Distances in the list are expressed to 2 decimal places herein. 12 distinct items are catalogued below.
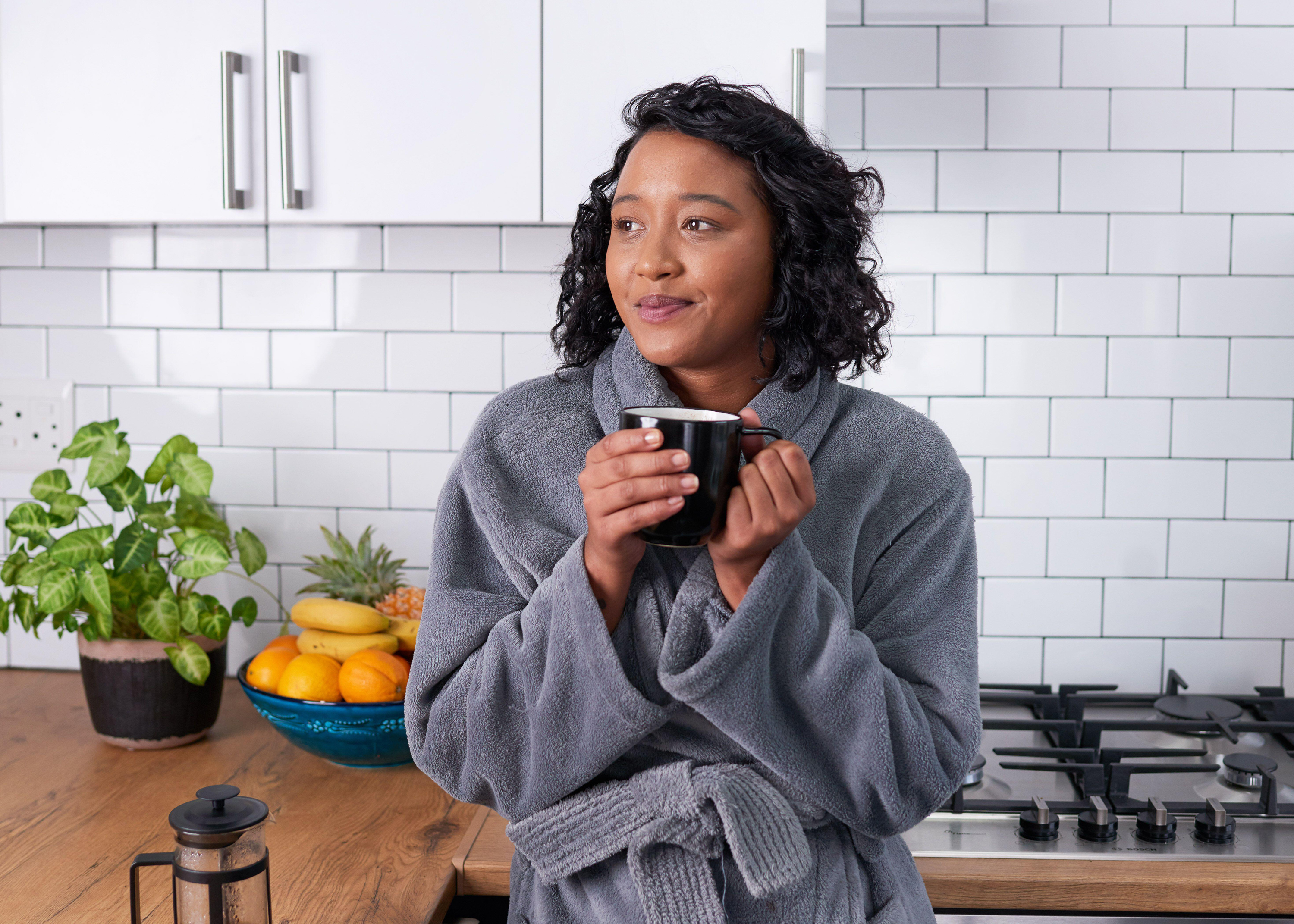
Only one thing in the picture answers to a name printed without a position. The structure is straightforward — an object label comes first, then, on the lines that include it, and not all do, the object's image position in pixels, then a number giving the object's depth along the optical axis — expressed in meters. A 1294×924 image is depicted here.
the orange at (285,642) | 1.62
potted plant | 1.55
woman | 0.90
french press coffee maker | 0.95
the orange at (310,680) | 1.50
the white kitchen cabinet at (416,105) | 1.50
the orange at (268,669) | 1.54
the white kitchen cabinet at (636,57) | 1.46
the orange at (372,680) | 1.49
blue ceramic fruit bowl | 1.48
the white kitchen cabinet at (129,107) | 1.52
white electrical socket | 1.93
